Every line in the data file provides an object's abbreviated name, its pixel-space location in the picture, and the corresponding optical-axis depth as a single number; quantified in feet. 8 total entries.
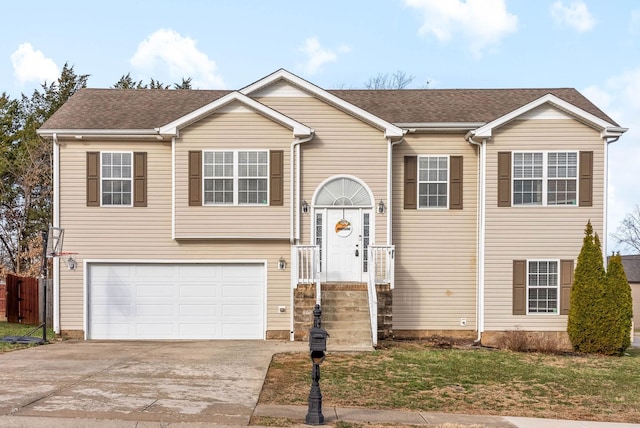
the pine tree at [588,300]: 53.62
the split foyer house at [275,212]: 56.65
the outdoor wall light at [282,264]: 57.36
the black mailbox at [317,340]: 28.84
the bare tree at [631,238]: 210.79
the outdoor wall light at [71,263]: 56.70
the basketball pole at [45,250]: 52.32
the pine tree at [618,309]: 53.21
